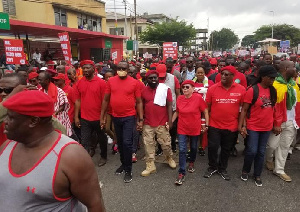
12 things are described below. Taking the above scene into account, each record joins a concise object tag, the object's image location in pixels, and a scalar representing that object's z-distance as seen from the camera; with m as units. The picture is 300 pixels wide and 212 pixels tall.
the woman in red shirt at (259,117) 3.67
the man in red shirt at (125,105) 3.99
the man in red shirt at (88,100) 4.35
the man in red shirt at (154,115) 4.16
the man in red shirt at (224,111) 3.82
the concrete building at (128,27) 42.38
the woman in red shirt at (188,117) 4.00
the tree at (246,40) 112.14
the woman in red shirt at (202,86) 4.88
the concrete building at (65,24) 15.82
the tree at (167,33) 35.97
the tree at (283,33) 55.59
